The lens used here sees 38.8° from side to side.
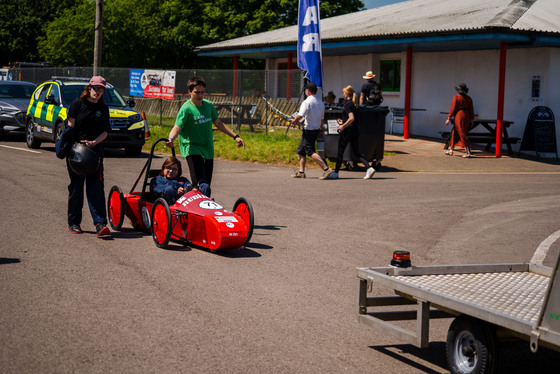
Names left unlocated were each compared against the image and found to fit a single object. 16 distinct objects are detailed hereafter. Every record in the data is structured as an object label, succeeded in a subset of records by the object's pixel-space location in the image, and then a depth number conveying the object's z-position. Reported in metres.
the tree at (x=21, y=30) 66.56
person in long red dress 20.06
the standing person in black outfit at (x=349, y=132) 15.86
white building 20.50
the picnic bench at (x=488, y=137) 20.80
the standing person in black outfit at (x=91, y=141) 9.16
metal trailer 4.17
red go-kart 8.19
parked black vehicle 23.20
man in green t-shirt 9.45
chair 26.23
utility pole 26.77
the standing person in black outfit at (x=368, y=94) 21.03
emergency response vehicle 19.52
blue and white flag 20.06
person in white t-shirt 15.27
